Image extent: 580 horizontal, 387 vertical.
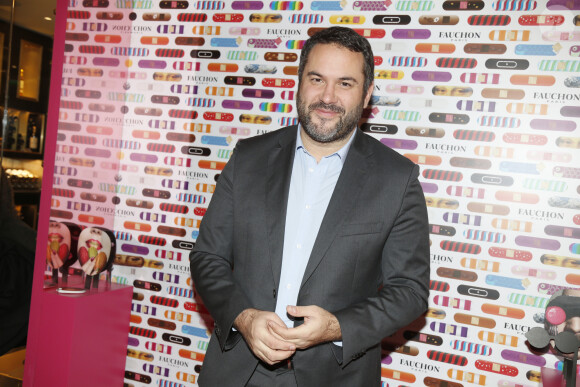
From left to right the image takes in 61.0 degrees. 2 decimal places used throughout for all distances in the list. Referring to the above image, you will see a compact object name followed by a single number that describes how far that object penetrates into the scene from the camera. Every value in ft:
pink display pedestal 8.14
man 5.32
